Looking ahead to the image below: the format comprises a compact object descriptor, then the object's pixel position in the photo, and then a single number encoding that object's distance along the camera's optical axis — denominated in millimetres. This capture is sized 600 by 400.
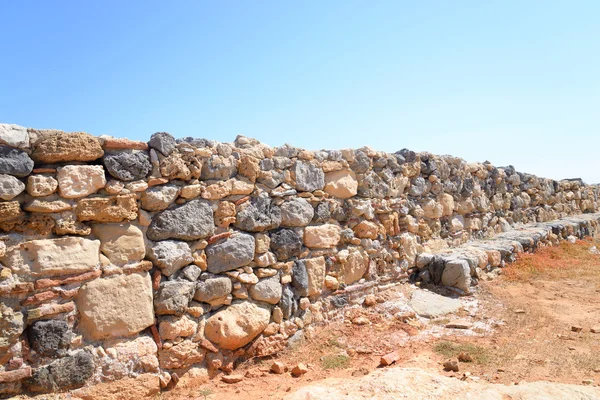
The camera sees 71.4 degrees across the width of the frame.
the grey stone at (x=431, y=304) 4477
